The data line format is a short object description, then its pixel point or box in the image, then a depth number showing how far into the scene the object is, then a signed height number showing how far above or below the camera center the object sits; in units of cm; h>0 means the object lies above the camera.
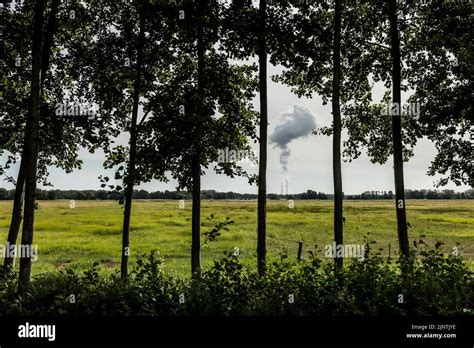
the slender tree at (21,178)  1551 +68
